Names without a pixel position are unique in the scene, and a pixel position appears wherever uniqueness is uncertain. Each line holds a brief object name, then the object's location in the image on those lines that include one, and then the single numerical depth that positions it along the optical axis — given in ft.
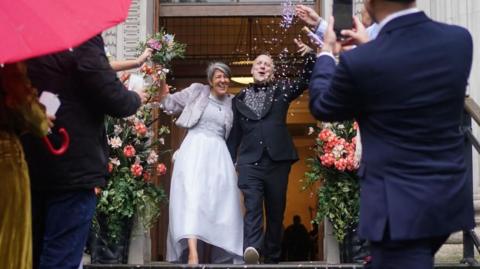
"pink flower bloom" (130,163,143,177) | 22.17
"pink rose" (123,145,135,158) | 22.15
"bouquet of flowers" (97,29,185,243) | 21.93
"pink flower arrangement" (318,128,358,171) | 21.77
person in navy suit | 9.63
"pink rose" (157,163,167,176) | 23.08
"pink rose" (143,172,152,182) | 22.65
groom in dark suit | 22.34
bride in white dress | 22.50
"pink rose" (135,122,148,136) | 22.41
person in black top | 12.17
